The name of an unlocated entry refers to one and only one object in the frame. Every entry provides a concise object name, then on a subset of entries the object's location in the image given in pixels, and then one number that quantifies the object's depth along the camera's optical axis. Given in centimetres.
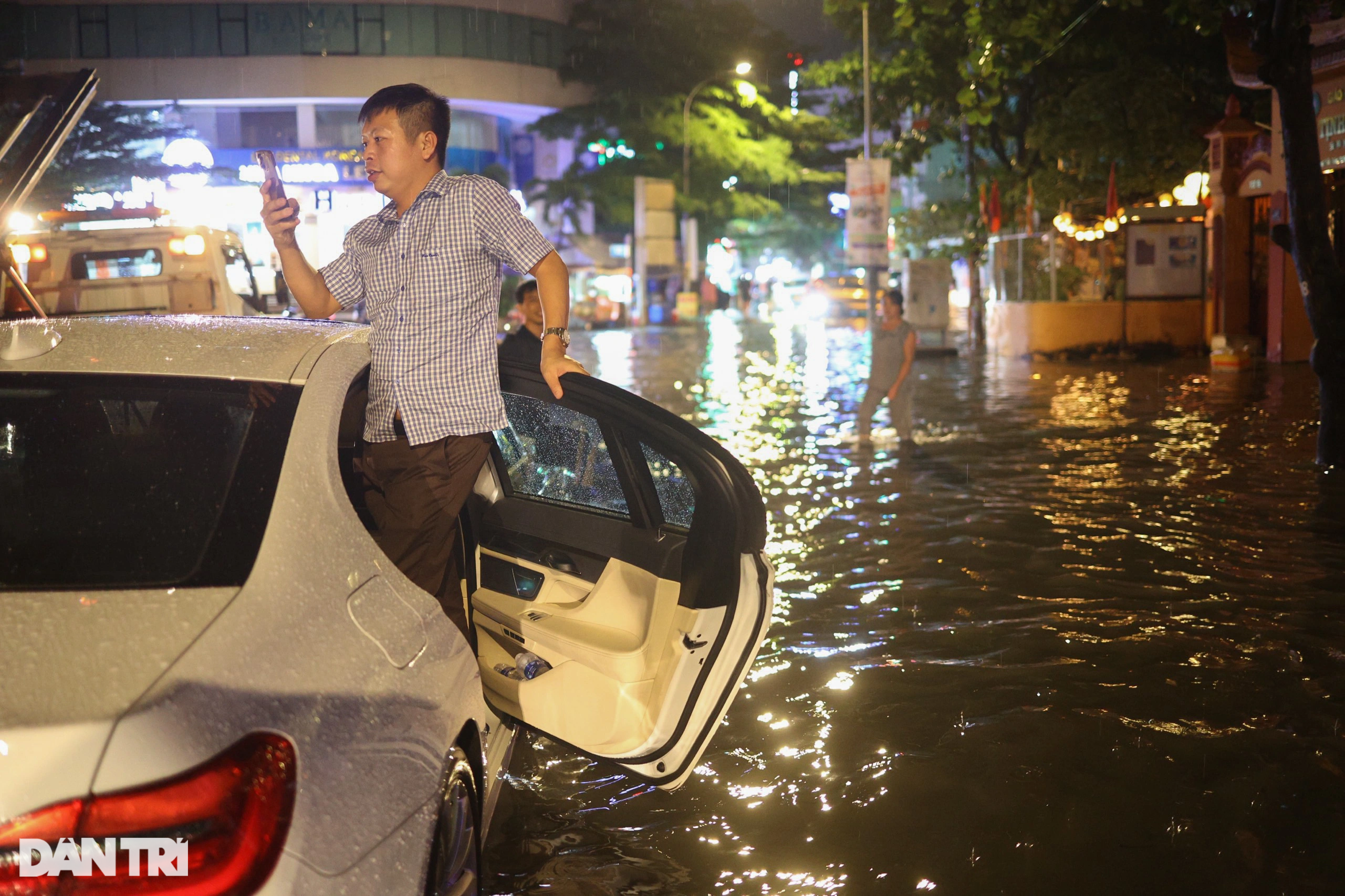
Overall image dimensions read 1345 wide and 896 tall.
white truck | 1299
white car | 181
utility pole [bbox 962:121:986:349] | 2809
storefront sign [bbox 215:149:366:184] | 4816
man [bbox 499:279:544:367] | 782
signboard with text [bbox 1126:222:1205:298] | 2345
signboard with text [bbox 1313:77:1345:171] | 1559
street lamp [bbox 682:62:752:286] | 4628
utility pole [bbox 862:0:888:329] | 2189
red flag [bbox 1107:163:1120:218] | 2341
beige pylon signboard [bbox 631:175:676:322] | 3831
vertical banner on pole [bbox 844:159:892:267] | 2131
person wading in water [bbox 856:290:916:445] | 1235
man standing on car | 325
